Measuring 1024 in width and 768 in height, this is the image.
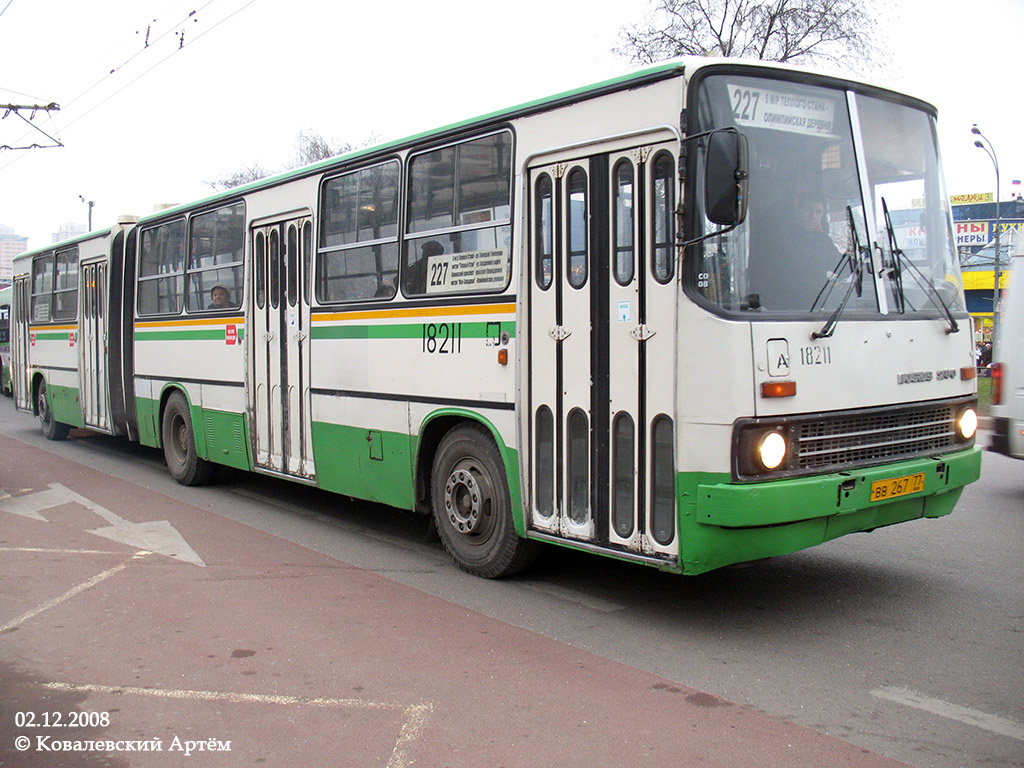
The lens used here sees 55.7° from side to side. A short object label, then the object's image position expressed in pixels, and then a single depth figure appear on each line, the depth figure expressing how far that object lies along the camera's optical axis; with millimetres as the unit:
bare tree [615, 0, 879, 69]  24938
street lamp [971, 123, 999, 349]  33094
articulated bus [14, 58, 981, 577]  5172
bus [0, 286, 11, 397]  28036
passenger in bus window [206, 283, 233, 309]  10039
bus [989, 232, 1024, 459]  8883
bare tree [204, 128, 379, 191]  40000
